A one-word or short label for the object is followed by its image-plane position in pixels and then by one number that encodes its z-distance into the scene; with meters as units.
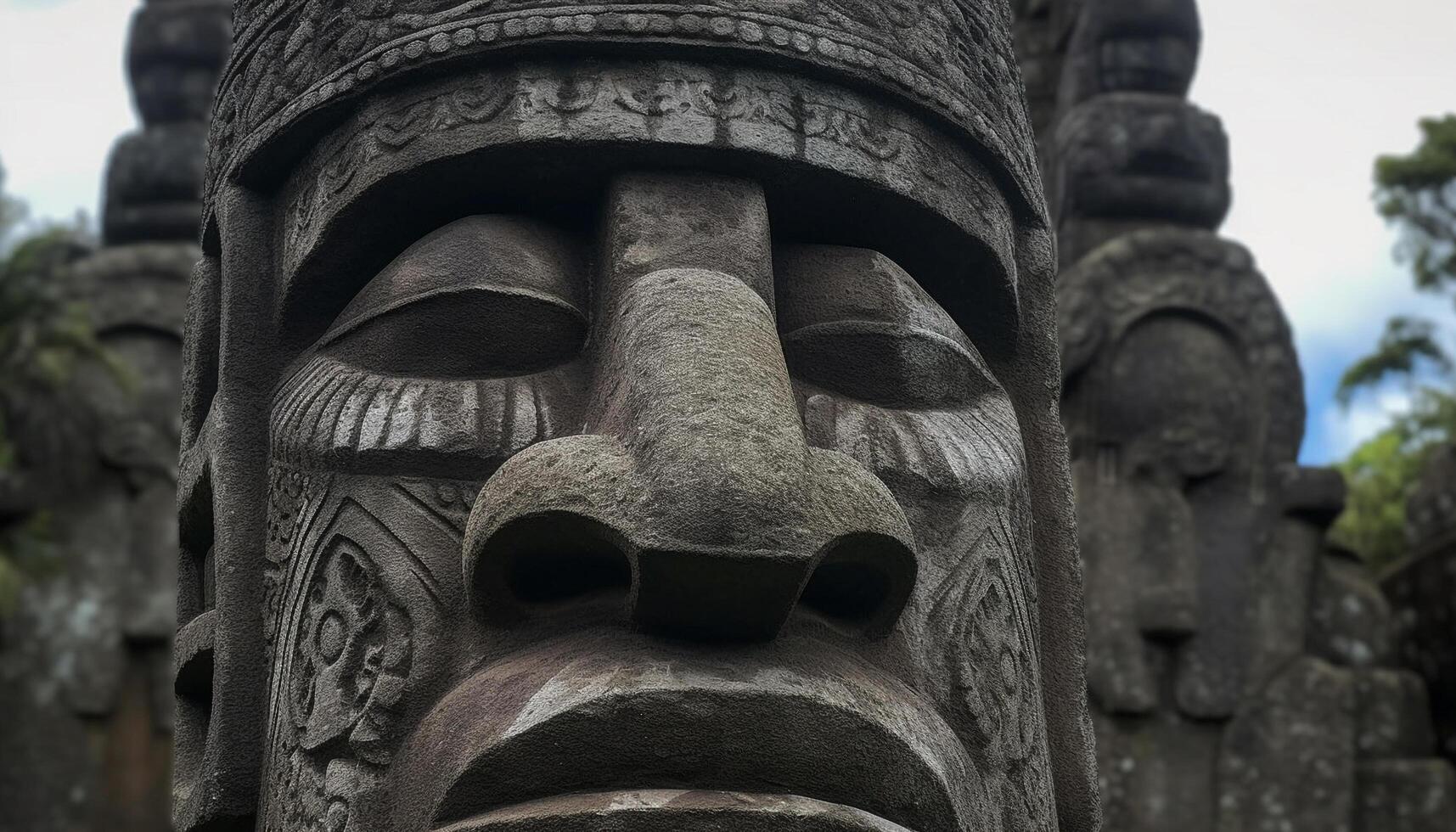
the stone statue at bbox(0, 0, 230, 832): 9.19
